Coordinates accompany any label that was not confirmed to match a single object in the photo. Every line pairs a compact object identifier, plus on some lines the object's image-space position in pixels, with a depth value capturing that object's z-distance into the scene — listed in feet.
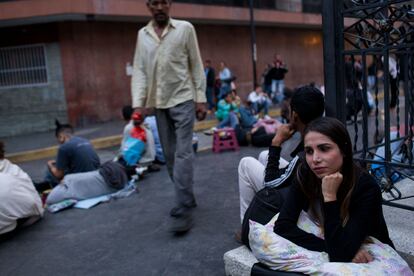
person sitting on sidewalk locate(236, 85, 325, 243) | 9.03
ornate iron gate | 8.92
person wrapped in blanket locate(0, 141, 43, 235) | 13.46
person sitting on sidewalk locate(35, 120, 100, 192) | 18.30
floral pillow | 6.81
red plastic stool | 26.53
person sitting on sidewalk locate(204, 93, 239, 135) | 33.83
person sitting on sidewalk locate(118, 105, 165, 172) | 21.84
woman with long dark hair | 6.95
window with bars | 43.34
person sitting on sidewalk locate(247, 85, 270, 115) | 41.34
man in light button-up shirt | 12.91
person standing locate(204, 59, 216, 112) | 50.72
